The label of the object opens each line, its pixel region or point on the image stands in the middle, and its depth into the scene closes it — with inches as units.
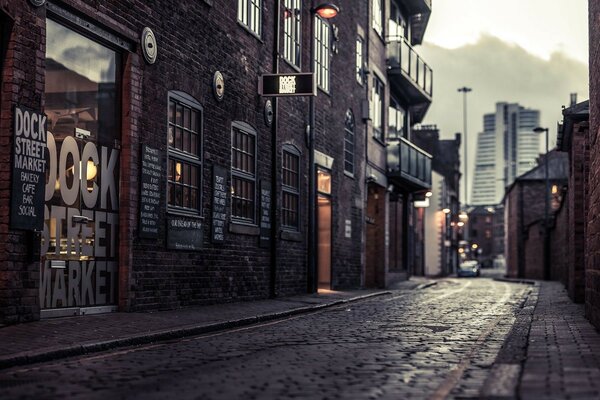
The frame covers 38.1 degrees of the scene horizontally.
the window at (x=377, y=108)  1239.1
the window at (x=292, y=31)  850.1
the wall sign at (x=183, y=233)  582.6
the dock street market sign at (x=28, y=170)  416.2
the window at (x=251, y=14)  724.7
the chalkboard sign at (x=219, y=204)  655.3
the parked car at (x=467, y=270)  2915.8
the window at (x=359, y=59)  1133.7
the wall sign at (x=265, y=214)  762.8
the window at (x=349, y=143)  1080.6
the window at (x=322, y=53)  962.4
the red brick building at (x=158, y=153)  430.6
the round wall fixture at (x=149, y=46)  550.0
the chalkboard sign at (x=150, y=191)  543.8
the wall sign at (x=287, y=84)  697.6
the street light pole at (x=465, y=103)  3603.3
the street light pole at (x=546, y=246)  2044.8
